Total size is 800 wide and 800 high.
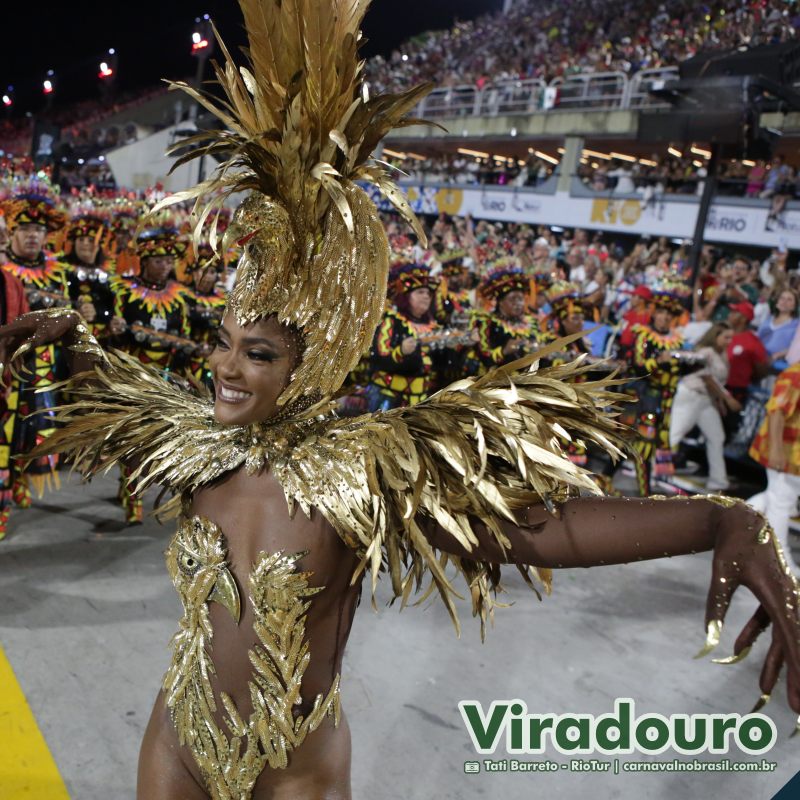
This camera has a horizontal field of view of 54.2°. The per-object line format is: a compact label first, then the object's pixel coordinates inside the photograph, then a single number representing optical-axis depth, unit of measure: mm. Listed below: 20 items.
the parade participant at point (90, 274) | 5496
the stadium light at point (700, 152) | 18125
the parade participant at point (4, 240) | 5129
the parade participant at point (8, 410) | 4250
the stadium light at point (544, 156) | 22859
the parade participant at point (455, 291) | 7320
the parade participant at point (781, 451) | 4773
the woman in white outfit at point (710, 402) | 7207
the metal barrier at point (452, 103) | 23344
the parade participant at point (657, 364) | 6699
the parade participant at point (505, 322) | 6586
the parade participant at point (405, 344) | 6141
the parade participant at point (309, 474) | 1388
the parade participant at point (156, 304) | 5578
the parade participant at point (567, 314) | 6648
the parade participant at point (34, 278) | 4961
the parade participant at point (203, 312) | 5941
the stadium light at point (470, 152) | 25430
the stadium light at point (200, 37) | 13361
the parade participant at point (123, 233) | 7027
